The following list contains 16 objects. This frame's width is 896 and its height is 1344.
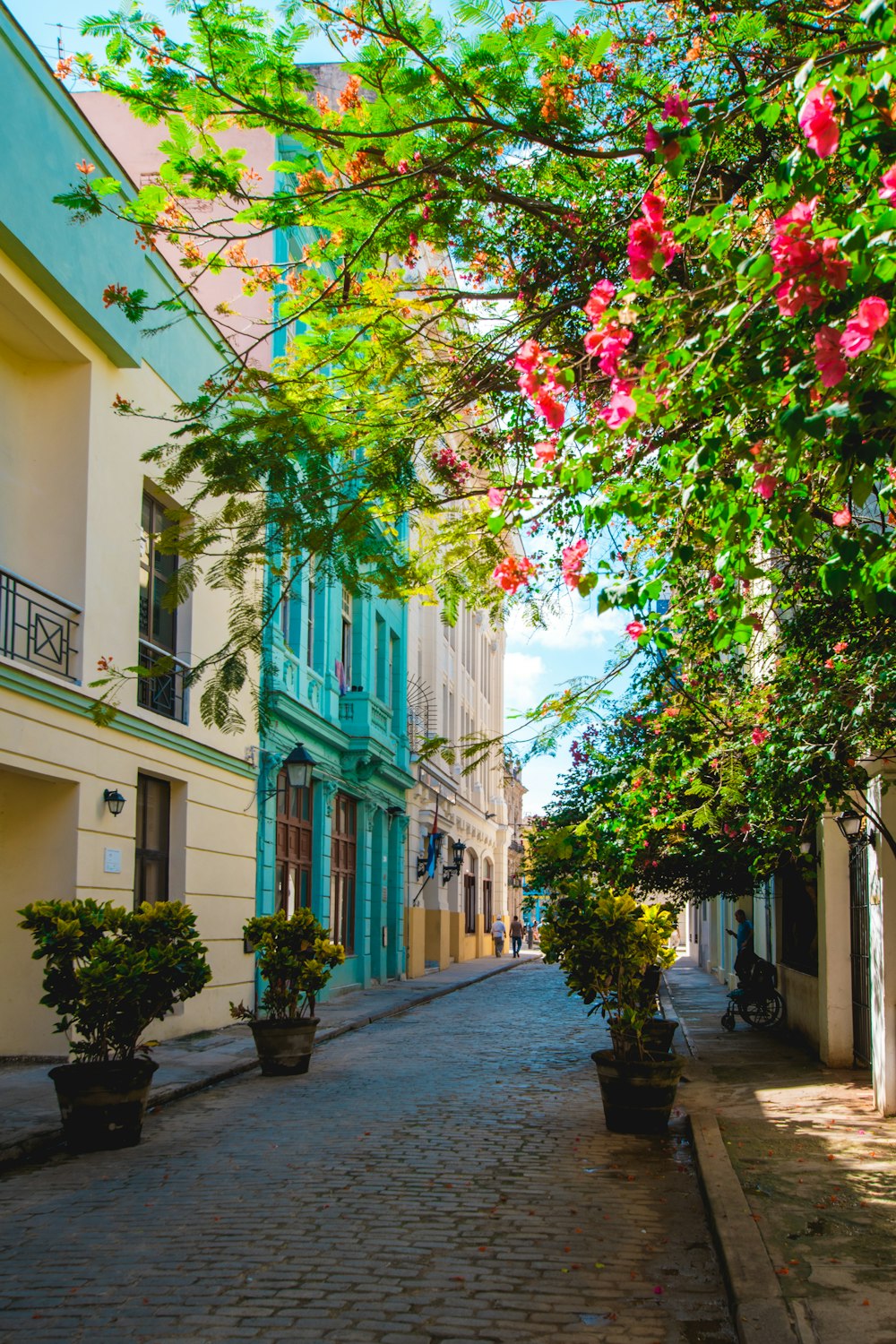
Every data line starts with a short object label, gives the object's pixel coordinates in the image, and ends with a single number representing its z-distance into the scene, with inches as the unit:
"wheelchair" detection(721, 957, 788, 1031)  615.2
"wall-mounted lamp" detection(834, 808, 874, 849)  402.0
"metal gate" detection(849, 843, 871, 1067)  453.4
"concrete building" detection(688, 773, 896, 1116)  379.9
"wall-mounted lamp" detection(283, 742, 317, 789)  637.9
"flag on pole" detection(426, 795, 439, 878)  1256.2
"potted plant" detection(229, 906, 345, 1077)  483.8
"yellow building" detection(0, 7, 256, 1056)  457.7
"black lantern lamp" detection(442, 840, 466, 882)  1317.7
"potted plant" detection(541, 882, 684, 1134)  358.0
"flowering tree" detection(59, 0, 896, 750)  147.2
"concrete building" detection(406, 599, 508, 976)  1216.8
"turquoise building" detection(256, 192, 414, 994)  753.0
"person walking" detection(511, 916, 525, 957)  1782.7
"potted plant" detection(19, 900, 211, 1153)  334.3
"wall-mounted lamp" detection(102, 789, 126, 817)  518.0
